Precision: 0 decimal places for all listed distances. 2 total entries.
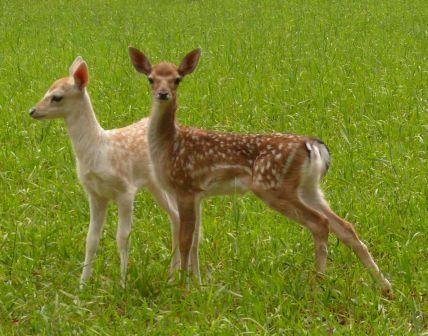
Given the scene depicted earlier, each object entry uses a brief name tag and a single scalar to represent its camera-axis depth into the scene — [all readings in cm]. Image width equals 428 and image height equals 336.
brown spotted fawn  1211
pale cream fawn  1305
